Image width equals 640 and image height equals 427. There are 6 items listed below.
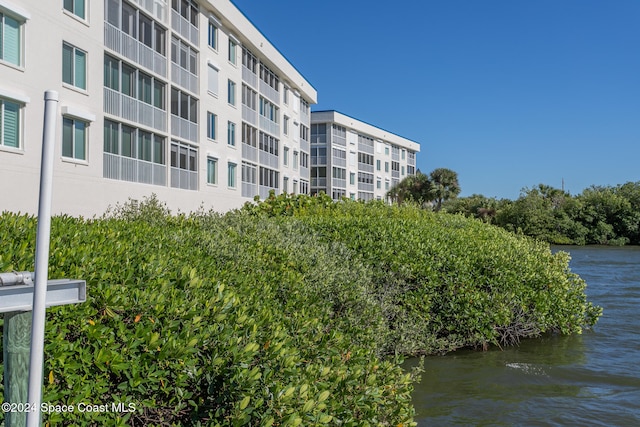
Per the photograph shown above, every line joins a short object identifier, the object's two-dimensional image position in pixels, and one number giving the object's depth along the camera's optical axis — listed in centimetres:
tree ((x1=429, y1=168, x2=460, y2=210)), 6538
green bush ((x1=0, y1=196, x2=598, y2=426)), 394
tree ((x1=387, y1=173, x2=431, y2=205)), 6638
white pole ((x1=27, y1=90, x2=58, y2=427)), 217
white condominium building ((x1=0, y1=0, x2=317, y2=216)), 1794
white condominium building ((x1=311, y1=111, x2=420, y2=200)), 6625
